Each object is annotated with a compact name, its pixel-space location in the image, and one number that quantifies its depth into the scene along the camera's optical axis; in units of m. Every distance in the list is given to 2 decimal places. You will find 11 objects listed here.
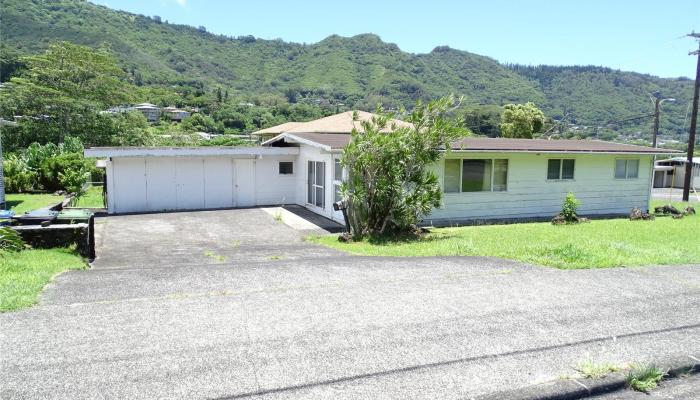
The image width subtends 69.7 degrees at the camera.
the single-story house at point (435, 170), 15.68
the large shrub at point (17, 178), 21.47
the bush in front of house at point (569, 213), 15.70
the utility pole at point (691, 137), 25.06
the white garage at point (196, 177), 17.27
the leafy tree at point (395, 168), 12.12
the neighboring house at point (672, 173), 35.34
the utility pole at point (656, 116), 30.41
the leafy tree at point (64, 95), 32.88
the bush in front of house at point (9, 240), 8.20
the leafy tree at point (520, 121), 46.00
